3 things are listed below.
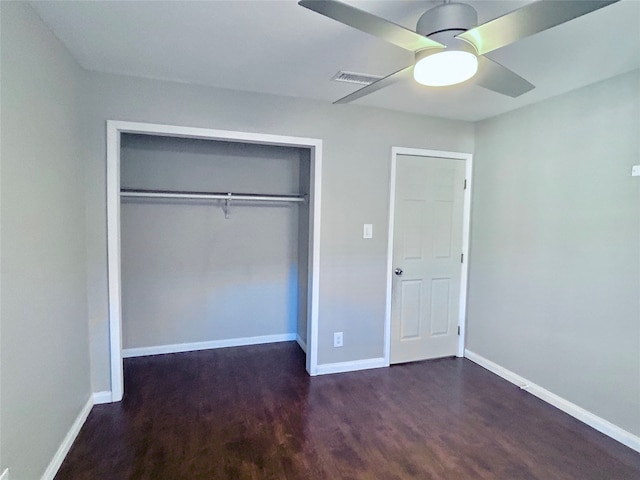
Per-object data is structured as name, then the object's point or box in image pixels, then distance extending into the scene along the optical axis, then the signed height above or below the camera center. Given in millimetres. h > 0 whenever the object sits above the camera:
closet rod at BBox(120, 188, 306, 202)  3146 +204
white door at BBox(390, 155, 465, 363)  3366 -335
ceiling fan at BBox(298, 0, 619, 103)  1161 +696
